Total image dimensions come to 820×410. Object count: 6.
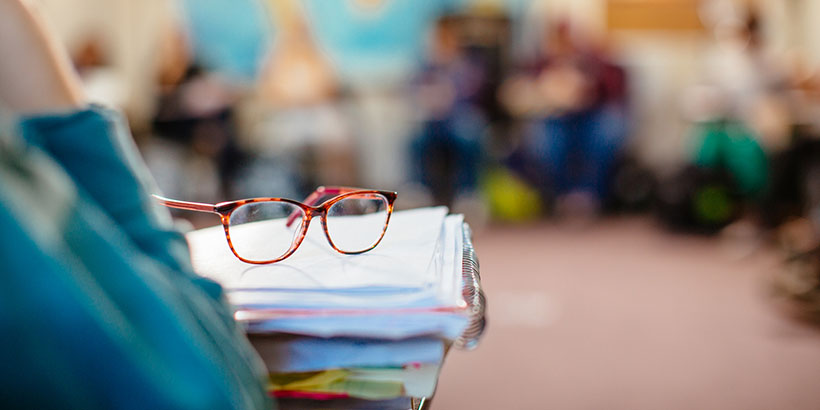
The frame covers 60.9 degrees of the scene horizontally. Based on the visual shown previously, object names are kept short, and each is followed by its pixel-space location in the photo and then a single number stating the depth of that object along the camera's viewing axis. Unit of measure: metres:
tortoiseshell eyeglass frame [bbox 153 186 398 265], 0.58
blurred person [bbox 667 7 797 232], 3.60
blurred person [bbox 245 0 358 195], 4.67
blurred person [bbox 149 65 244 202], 4.49
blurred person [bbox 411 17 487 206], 4.25
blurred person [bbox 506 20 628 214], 4.31
